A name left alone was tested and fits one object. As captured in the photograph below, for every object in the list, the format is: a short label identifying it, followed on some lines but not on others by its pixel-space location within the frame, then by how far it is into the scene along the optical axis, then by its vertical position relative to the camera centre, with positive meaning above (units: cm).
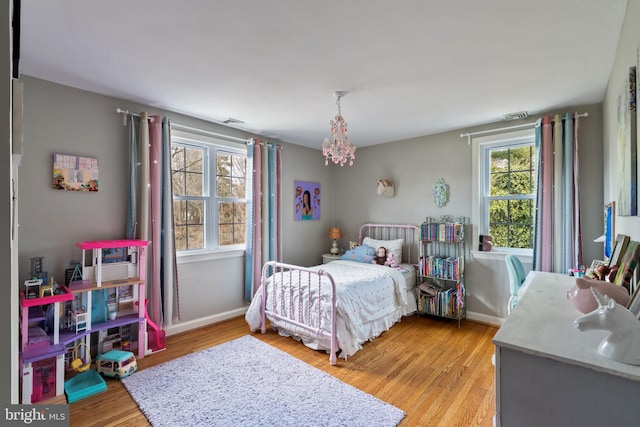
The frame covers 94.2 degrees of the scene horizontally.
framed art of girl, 455 +16
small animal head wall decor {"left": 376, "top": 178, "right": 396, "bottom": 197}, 434 +33
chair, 275 -62
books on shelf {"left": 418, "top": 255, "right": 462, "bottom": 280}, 355 -70
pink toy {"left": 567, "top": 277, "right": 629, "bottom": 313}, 127 -37
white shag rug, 194 -135
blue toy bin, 214 -132
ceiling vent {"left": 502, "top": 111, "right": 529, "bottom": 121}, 313 +102
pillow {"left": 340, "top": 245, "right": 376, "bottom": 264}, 405 -61
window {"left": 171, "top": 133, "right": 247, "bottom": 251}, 341 +21
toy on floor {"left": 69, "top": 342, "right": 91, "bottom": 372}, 236 -121
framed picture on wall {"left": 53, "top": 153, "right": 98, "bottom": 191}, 250 +33
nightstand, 455 -73
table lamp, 478 -42
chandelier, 255 +56
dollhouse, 207 -87
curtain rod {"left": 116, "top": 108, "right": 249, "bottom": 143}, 285 +92
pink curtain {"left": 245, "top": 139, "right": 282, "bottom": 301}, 380 -1
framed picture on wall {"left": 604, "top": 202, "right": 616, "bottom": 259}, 206 -14
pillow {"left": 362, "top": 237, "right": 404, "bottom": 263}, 404 -49
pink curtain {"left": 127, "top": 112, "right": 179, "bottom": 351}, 290 -3
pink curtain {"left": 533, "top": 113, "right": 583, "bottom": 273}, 289 +13
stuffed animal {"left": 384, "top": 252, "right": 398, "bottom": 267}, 385 -66
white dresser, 92 -57
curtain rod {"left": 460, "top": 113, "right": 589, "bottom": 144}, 316 +94
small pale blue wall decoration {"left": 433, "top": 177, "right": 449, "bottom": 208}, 386 +23
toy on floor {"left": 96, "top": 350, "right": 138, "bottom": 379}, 240 -126
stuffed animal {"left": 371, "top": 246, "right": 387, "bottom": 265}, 399 -63
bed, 275 -97
